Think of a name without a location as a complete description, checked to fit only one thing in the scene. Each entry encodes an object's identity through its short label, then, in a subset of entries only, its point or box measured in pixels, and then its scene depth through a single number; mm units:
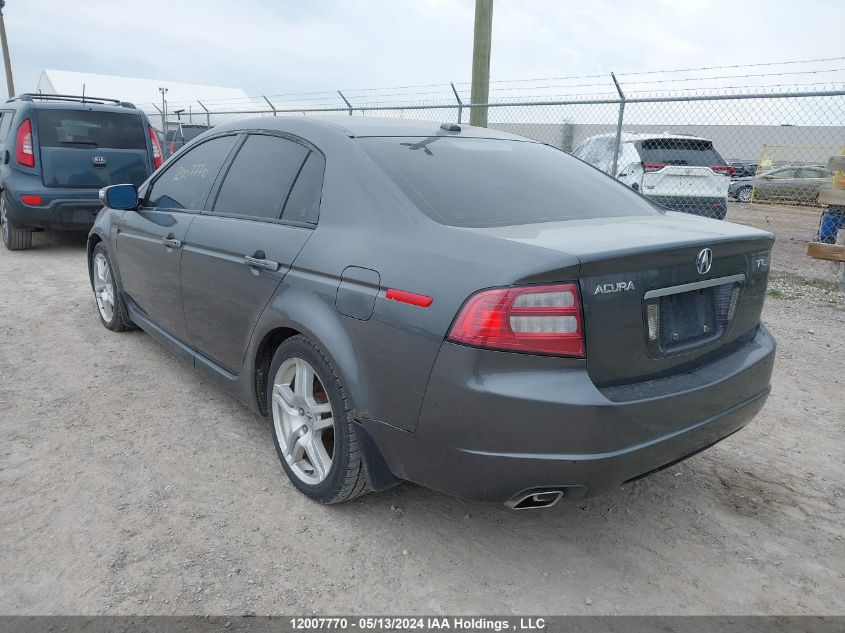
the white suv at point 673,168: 8789
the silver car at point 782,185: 19562
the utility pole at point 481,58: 8008
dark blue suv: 7559
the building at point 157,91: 36219
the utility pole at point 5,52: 28491
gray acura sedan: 1990
